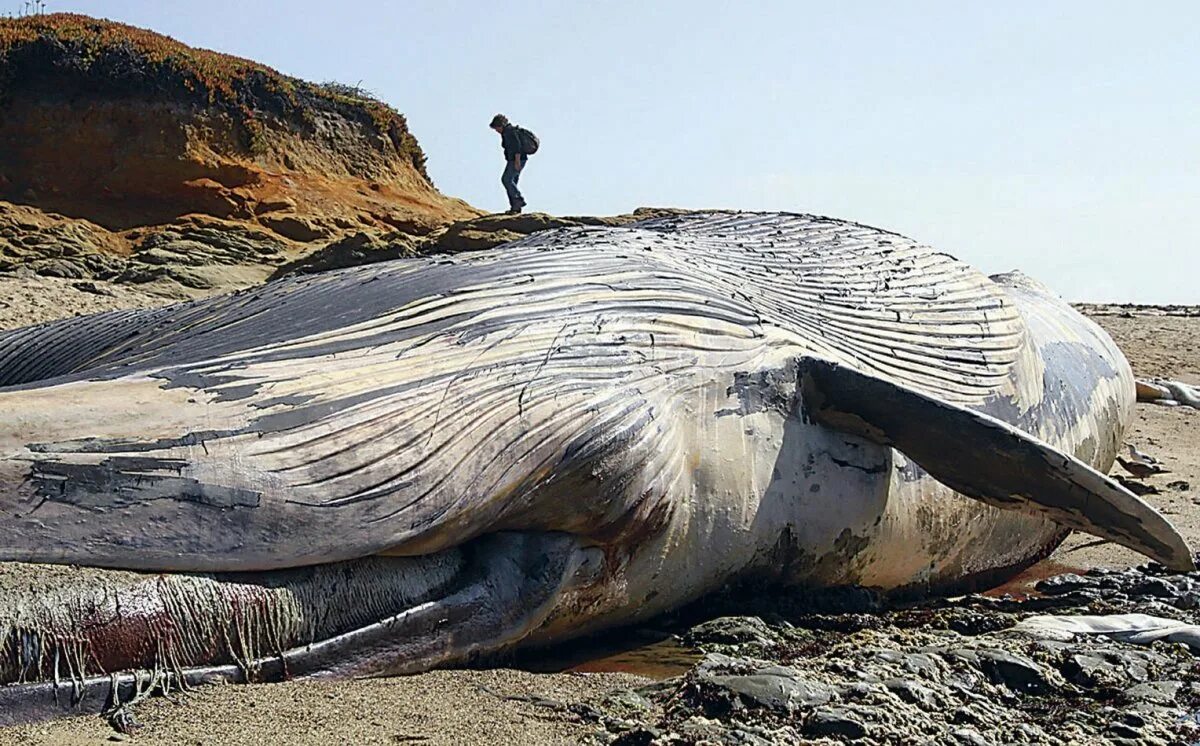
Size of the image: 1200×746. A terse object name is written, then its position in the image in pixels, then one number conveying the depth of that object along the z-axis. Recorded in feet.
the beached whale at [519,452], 10.63
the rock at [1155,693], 13.12
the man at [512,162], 68.64
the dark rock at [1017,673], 13.24
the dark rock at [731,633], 14.78
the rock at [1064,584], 19.31
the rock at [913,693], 12.03
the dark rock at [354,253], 49.47
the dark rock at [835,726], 11.08
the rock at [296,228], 64.39
